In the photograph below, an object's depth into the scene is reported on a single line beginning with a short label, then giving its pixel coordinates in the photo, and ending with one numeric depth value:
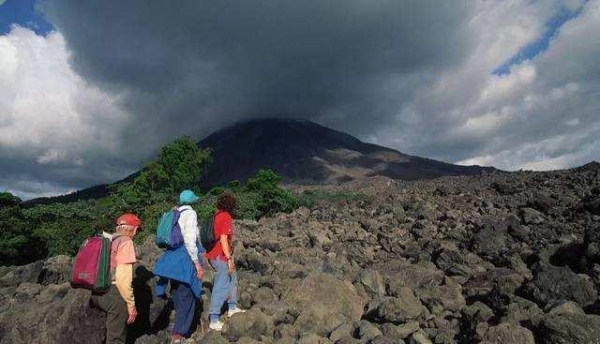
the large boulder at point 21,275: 13.13
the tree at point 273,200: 32.75
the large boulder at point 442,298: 7.44
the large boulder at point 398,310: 7.05
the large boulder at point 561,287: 6.77
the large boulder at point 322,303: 7.08
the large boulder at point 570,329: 5.09
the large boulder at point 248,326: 6.95
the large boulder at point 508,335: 5.31
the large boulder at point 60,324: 6.26
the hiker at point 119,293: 5.53
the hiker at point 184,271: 6.34
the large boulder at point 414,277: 8.98
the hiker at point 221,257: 7.07
